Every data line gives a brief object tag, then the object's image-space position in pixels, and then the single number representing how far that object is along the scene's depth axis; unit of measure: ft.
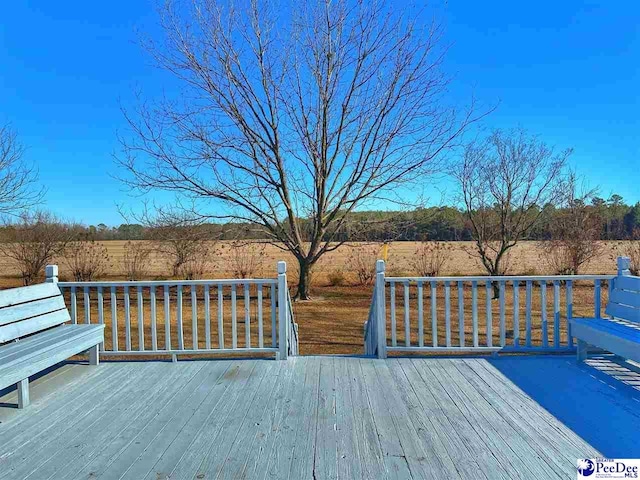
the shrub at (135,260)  35.91
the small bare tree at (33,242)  34.30
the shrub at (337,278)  38.12
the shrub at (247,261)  35.81
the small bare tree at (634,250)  33.14
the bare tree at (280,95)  25.14
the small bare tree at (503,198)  30.64
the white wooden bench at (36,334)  8.25
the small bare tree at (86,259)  36.60
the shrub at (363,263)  36.27
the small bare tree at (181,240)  29.45
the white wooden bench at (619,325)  9.07
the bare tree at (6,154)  27.86
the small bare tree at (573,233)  32.35
